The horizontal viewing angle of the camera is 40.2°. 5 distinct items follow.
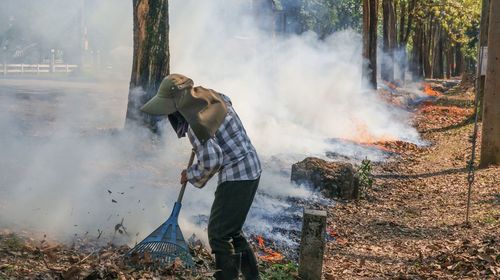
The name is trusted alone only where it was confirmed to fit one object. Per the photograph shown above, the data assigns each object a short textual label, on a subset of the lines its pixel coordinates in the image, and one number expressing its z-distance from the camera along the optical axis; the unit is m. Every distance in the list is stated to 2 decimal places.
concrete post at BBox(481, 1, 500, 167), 13.49
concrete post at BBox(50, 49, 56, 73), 36.41
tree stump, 10.47
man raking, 4.80
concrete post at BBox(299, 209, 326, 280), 6.04
